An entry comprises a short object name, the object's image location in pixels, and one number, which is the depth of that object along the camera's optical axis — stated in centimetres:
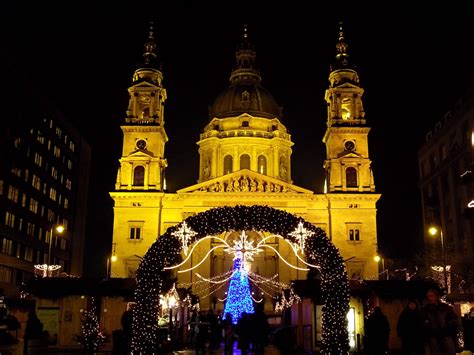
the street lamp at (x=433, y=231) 3300
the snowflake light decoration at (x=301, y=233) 2123
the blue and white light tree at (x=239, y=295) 3603
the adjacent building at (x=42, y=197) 6153
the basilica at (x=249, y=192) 5847
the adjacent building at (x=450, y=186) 5222
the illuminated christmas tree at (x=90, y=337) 2308
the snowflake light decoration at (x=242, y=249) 3396
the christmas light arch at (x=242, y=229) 1994
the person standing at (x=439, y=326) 1384
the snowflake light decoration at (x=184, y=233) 2122
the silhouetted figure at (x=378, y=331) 1877
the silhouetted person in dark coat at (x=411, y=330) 1611
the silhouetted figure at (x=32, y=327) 1975
